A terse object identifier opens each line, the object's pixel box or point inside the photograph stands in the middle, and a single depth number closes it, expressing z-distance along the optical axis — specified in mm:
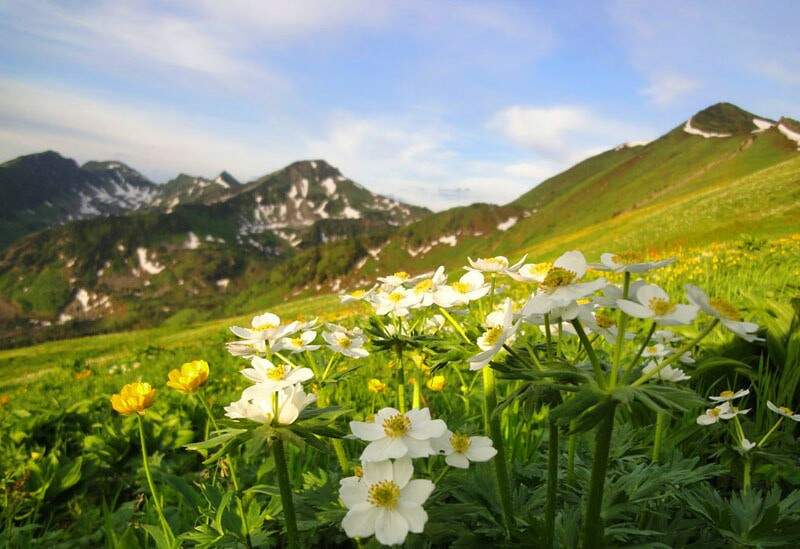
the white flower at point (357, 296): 329
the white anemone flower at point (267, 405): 216
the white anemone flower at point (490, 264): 273
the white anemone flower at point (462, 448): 211
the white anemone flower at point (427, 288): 280
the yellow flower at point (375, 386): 461
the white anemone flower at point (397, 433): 183
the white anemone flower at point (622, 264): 195
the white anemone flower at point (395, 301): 287
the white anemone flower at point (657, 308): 177
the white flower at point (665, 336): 340
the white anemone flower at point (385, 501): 175
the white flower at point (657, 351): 320
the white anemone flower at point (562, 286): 188
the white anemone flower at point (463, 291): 259
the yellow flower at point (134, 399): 298
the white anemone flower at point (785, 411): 312
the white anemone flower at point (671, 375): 333
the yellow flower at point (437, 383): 406
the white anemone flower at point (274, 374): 217
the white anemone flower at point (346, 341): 311
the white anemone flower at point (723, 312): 176
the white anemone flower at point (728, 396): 308
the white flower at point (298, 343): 266
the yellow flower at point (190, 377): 290
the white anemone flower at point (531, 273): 227
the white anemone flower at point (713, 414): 328
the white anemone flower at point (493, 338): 190
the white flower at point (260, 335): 263
